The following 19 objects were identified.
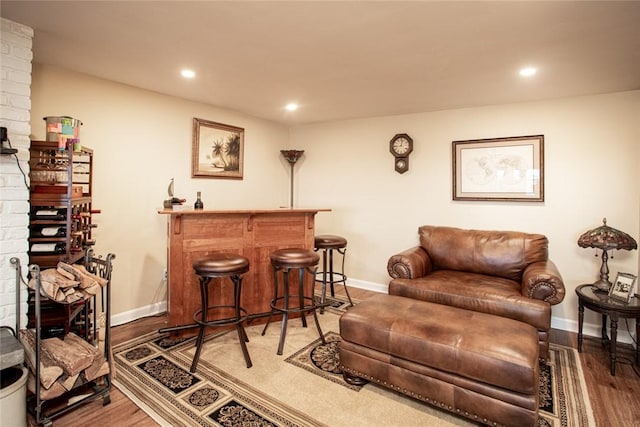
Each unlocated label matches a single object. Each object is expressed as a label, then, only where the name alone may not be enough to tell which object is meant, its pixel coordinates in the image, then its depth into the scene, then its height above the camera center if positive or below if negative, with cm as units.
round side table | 256 -66
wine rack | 223 +6
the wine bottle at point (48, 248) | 227 -22
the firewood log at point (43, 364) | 186 -84
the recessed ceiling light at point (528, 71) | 277 +126
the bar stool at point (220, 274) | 250 -42
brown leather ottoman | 179 -79
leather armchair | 271 -50
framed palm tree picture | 402 +86
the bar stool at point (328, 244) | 390 -28
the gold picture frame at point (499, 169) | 365 +61
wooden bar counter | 293 -23
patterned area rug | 199 -114
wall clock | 440 +94
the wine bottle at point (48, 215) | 231 +1
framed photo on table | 272 -52
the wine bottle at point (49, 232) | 229 -11
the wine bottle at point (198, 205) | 316 +12
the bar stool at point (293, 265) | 284 -39
